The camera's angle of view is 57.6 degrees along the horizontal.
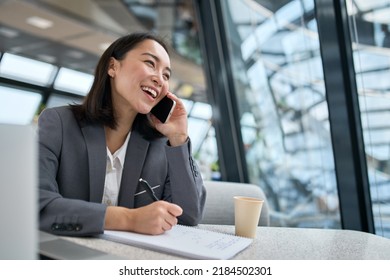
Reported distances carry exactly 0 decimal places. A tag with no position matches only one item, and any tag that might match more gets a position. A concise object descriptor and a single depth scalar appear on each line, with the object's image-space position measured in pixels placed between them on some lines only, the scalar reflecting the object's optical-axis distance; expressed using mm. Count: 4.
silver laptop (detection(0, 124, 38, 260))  491
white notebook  705
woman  850
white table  724
